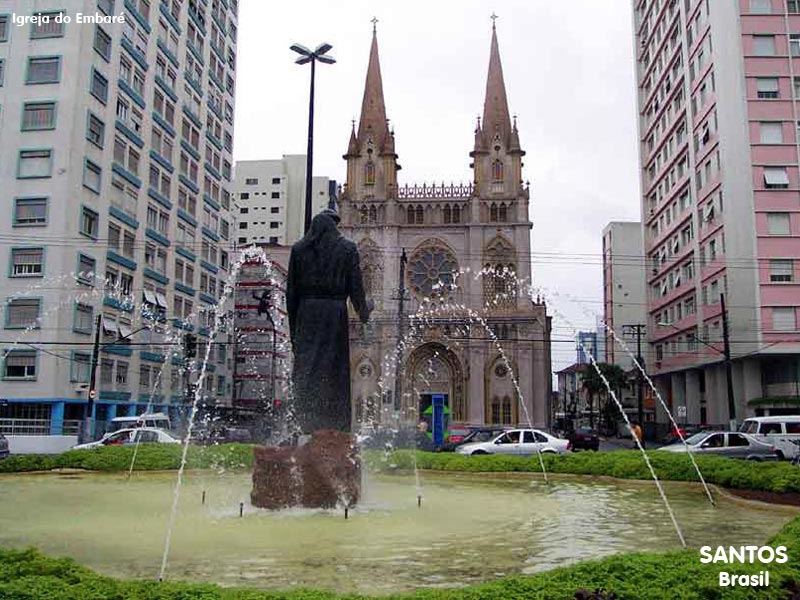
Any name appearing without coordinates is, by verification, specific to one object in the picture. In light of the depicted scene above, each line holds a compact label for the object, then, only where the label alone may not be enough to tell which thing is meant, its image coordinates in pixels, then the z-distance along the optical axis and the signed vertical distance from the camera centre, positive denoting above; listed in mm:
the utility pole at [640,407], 44225 +359
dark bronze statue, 10883 +1391
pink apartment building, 40812 +12534
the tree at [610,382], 69838 +2839
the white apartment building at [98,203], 36625 +11465
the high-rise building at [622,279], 95375 +17303
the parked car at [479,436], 32844 -1053
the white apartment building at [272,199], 97375 +27346
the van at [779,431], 27062 -626
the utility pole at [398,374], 33688 +1684
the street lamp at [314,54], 17797 +8359
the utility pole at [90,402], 32062 +219
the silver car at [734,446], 24125 -1010
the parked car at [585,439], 38344 -1356
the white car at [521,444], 24469 -1035
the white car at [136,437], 25469 -983
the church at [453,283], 59531 +10632
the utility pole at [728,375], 35500 +1865
